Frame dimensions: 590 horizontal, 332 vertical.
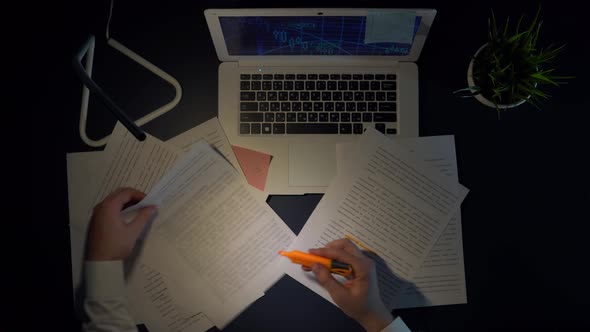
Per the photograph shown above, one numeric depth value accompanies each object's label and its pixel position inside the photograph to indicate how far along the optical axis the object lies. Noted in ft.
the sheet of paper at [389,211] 3.27
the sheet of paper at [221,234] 3.28
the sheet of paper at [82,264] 3.29
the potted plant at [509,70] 2.98
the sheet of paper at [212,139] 3.28
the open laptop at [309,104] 3.24
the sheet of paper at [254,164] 3.27
